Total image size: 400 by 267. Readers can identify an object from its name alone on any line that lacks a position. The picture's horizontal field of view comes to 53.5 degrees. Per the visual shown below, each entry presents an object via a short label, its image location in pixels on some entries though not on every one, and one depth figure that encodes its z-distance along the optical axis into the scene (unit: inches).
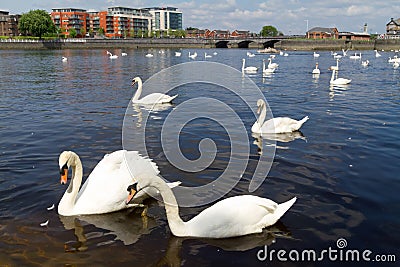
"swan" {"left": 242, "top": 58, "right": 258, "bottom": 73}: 1483.8
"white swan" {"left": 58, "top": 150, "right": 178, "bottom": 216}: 280.2
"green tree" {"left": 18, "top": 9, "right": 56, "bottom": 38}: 5027.1
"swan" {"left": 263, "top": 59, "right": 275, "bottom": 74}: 1403.1
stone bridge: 5526.6
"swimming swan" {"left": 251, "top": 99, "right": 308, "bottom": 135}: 504.7
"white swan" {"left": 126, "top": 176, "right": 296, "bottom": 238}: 243.9
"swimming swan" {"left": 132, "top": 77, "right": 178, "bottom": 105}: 732.7
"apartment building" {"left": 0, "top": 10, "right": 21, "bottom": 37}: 6574.8
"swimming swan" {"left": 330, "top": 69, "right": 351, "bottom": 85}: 1058.7
